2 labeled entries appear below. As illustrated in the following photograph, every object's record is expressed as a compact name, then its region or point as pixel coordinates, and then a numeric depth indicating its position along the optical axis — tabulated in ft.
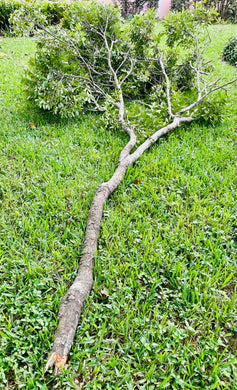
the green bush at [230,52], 23.67
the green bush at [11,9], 30.59
